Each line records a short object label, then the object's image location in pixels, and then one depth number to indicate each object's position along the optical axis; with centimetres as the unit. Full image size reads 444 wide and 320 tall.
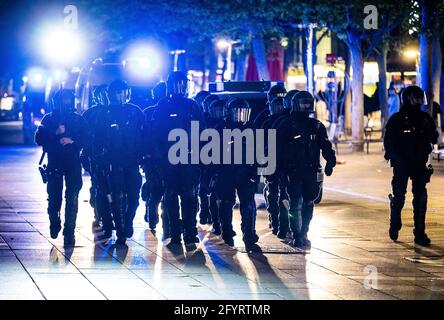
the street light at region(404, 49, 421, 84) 4797
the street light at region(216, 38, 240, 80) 4818
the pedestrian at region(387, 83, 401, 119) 3346
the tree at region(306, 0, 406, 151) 3522
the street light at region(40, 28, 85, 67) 4791
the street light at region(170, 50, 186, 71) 3862
